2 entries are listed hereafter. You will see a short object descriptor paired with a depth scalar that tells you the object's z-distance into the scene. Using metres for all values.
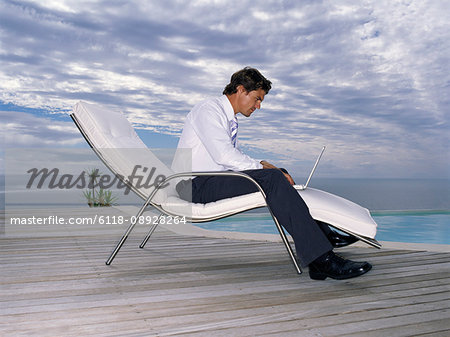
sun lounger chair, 2.26
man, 2.19
